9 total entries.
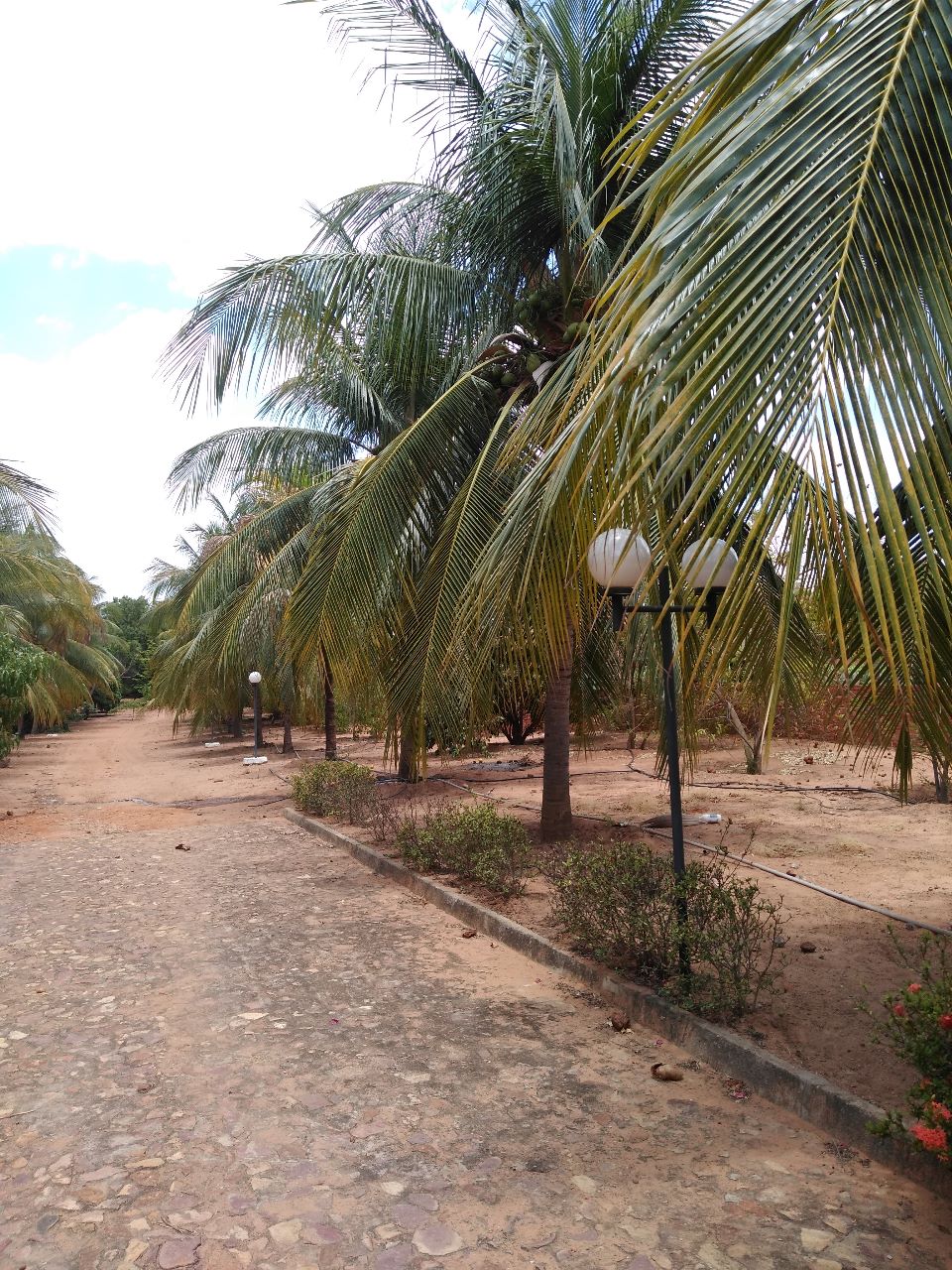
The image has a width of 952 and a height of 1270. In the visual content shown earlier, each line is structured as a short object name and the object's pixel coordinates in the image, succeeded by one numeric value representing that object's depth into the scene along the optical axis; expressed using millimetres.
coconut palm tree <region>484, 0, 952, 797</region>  1496
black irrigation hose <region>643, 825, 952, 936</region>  5269
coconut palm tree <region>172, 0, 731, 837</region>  6715
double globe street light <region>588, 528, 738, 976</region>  4336
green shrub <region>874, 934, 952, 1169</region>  2693
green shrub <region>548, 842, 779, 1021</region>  4336
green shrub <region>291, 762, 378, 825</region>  10891
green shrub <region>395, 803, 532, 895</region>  6883
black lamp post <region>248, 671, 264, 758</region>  22281
